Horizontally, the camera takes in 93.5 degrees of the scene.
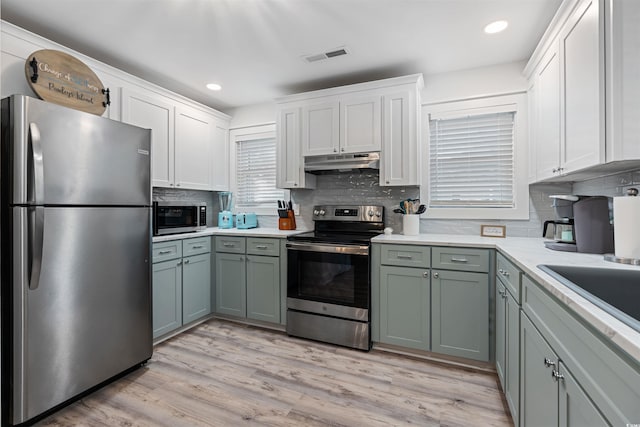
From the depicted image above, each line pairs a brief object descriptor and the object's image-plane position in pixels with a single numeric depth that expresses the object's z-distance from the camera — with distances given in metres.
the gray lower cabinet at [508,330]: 1.53
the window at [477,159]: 2.66
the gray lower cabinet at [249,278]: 2.89
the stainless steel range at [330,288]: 2.49
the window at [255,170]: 3.74
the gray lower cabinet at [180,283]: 2.56
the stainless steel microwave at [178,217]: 2.68
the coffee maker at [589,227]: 1.65
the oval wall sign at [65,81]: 1.96
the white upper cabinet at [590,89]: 1.27
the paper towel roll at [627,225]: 1.34
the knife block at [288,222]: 3.33
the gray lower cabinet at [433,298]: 2.19
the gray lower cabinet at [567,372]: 0.65
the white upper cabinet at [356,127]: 2.69
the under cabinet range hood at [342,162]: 2.81
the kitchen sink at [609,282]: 1.17
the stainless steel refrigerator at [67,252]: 1.56
